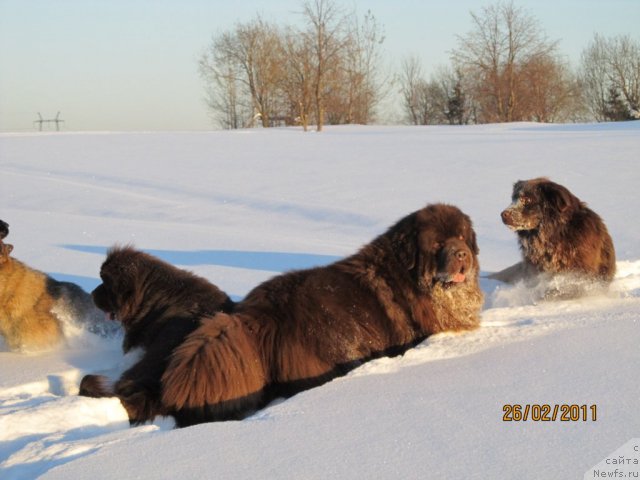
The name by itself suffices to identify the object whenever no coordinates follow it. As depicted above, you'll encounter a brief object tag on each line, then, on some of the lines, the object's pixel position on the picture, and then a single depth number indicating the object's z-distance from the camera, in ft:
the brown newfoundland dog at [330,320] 12.78
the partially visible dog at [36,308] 17.75
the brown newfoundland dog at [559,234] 20.26
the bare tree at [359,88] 157.99
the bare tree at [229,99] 174.09
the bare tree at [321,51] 132.77
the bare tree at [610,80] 173.82
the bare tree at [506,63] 158.71
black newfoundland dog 14.80
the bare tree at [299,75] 137.59
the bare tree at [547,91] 160.56
